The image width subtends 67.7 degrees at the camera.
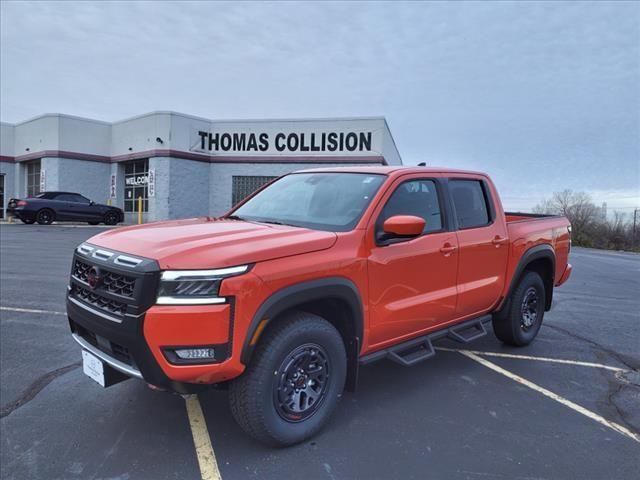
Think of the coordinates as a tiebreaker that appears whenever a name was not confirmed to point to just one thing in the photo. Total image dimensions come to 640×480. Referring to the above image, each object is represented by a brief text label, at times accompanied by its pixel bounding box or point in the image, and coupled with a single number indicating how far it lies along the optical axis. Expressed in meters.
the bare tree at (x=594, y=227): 35.12
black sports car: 21.67
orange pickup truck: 2.67
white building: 24.11
